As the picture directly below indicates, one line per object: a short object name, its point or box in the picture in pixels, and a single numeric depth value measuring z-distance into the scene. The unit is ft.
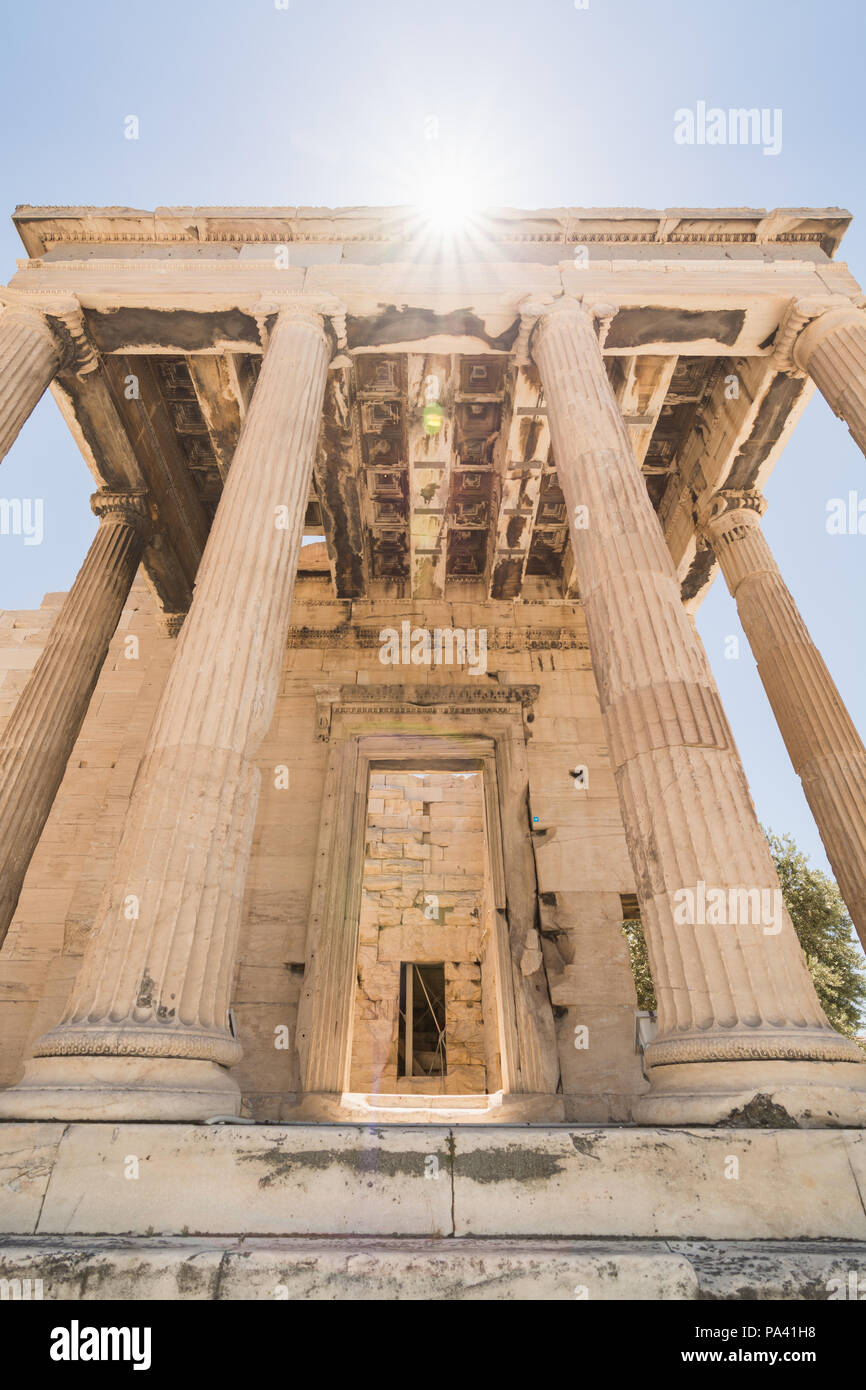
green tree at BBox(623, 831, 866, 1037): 60.08
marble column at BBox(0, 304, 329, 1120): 14.29
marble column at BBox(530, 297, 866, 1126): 14.57
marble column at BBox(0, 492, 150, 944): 31.40
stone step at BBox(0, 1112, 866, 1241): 12.07
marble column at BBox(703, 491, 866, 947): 31.83
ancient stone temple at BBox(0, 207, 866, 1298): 12.70
